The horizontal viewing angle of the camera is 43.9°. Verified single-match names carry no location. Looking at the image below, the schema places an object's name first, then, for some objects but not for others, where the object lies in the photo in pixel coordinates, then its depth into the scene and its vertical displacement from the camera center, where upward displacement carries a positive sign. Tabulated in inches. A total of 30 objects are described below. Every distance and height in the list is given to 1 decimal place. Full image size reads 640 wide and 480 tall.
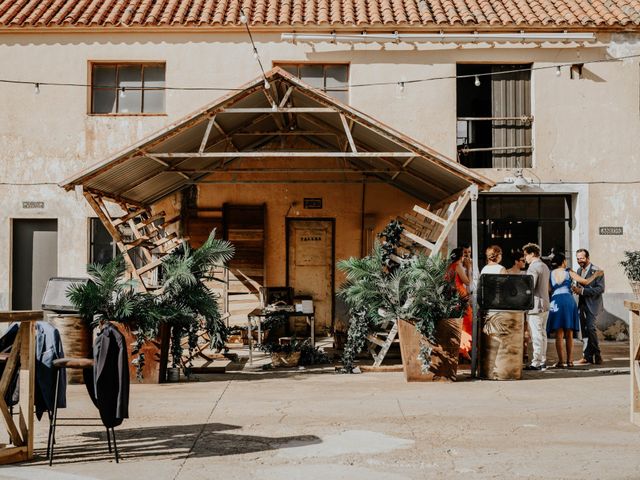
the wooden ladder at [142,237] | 454.3 +24.2
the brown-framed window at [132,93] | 630.5 +141.0
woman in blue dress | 463.2 -21.3
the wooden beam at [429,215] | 452.4 +32.6
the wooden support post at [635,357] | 295.1 -31.5
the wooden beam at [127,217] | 485.1 +34.2
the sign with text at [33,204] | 625.3 +51.5
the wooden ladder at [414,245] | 439.5 +15.5
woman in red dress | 478.6 -10.1
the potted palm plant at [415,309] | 408.5 -19.3
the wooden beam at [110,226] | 449.4 +25.8
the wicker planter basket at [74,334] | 402.9 -32.4
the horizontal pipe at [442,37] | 618.5 +182.9
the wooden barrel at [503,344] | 414.6 -38.2
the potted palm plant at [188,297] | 413.1 -13.8
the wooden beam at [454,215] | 443.2 +32.2
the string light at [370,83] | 622.2 +148.2
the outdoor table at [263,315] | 498.0 -27.8
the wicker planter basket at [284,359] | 479.8 -53.0
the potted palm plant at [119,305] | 393.1 -17.6
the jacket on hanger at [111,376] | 247.6 -33.2
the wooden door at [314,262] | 638.5 +7.4
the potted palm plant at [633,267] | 570.7 +4.2
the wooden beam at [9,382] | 238.5 -34.1
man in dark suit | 478.0 -18.4
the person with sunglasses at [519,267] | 502.2 +3.3
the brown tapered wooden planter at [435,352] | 410.3 -41.6
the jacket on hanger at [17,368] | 259.3 -31.2
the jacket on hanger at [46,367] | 261.3 -31.8
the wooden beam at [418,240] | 449.1 +18.1
